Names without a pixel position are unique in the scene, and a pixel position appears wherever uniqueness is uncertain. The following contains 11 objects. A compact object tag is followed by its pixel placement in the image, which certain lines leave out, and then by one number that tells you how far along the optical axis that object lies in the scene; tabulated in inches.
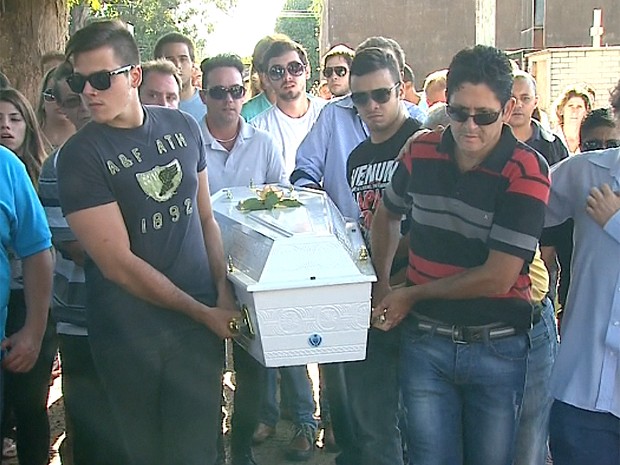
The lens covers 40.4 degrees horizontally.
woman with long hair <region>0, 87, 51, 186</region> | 156.3
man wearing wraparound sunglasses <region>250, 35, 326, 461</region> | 181.6
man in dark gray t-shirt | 110.7
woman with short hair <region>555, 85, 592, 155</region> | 252.8
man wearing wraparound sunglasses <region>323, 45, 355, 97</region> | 238.7
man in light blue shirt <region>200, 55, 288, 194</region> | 166.1
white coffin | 106.0
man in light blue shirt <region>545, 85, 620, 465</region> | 103.3
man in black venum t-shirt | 137.3
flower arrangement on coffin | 132.0
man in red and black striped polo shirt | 106.9
